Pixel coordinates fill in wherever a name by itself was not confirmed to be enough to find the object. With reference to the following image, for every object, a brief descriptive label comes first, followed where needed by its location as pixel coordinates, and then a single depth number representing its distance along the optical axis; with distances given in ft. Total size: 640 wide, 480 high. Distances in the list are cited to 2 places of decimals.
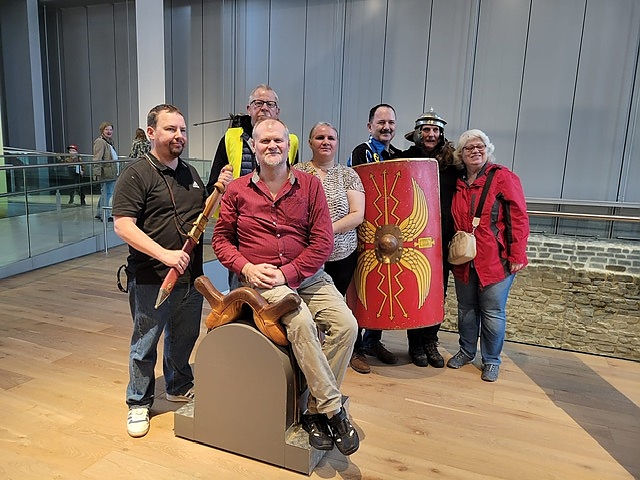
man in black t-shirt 6.75
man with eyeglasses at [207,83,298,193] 8.34
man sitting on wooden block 6.26
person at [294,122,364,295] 7.87
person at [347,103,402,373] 9.11
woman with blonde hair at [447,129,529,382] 9.13
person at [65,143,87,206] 17.74
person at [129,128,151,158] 19.15
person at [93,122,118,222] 18.70
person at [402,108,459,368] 9.20
